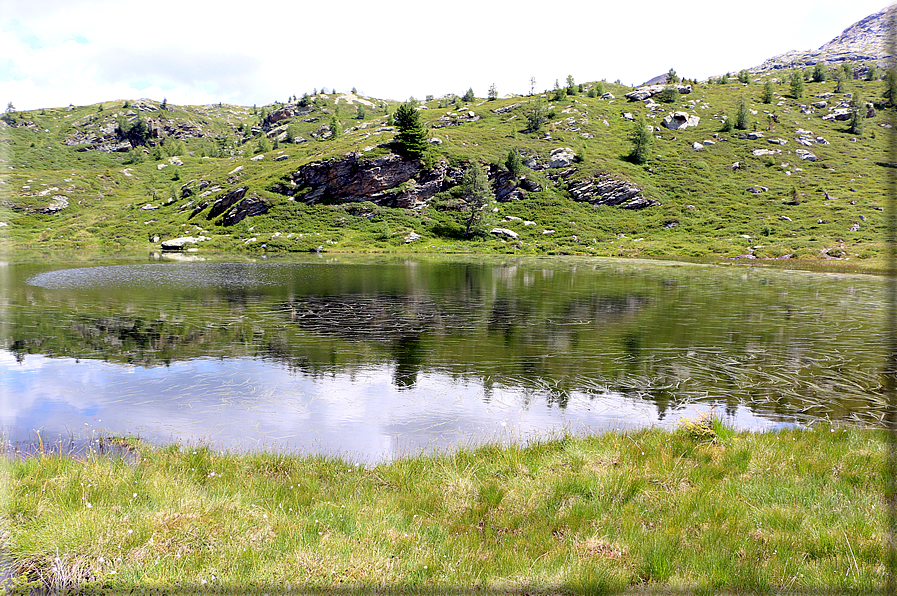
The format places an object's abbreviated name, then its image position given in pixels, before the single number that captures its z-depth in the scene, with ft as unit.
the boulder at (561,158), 424.87
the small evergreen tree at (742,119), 490.90
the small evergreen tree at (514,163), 391.71
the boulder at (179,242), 300.81
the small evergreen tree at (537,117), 494.18
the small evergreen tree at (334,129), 570.87
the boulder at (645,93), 605.31
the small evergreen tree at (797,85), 580.71
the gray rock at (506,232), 328.49
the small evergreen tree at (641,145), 436.76
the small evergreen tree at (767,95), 566.77
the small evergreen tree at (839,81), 593.59
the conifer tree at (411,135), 388.98
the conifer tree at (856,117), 495.00
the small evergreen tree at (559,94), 595.06
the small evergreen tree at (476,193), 335.47
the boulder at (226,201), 359.46
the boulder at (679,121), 516.73
